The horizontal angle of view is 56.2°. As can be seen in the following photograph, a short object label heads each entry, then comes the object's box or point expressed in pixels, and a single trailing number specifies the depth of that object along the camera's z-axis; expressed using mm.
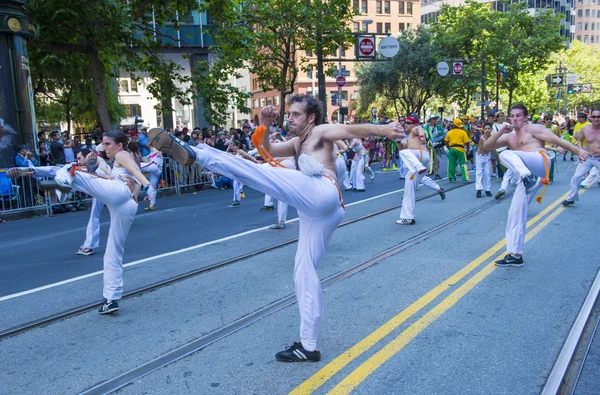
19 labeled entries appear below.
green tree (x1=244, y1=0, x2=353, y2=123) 24891
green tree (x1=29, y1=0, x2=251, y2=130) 16188
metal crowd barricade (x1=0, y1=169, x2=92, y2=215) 12523
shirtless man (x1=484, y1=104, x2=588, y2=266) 6863
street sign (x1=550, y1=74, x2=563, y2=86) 49650
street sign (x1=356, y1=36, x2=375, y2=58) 22391
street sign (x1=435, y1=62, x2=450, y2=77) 30656
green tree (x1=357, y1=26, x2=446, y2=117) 46500
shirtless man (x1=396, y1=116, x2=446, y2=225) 9898
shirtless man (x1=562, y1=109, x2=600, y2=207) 10552
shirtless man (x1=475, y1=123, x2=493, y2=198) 13375
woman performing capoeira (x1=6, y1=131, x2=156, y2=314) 5375
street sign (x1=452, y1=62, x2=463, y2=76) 32438
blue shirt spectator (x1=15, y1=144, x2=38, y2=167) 13328
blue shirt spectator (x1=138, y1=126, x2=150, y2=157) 15269
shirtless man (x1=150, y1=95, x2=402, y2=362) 3848
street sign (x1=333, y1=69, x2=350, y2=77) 23516
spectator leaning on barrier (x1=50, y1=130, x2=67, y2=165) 15148
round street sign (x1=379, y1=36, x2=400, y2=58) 22203
